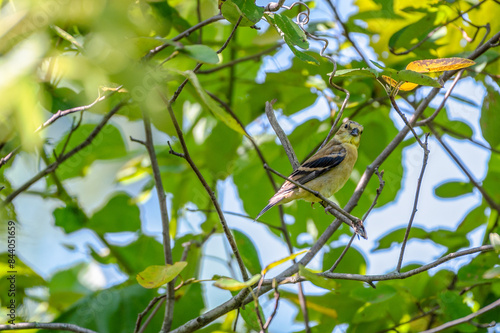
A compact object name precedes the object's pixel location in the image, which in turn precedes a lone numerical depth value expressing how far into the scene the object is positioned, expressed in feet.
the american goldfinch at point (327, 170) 21.49
